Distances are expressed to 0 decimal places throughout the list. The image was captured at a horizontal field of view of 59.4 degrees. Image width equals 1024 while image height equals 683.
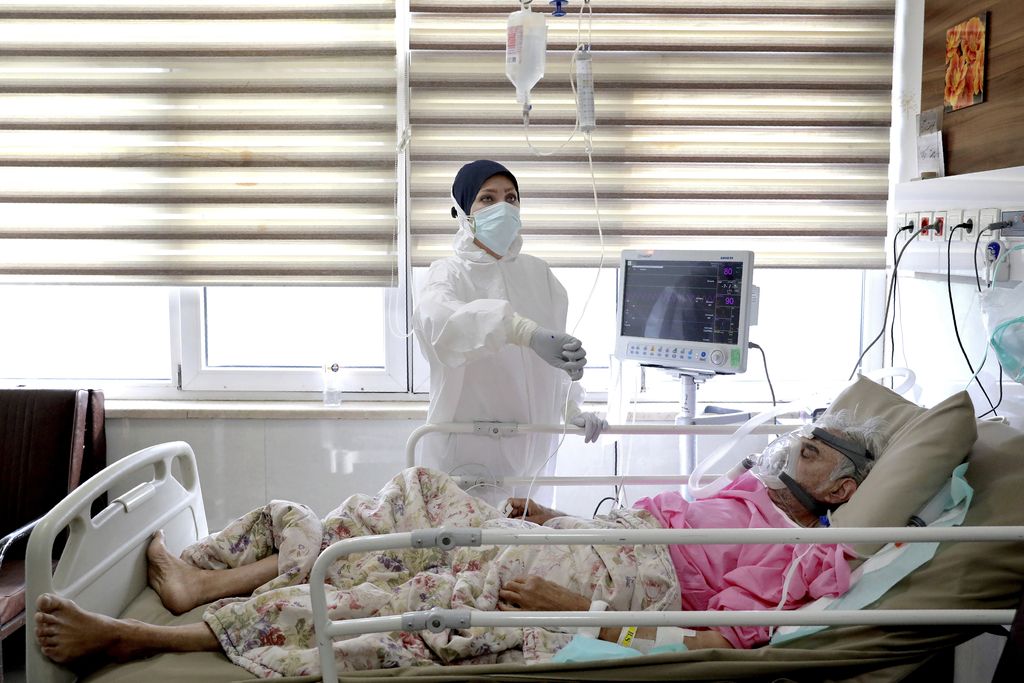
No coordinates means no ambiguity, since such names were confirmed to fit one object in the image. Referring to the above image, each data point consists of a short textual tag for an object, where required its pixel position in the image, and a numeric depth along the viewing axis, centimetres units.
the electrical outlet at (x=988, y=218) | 223
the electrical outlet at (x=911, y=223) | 277
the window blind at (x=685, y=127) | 320
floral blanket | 165
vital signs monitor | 243
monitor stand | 258
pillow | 187
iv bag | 265
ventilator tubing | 226
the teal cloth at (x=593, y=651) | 160
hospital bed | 145
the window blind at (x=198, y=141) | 320
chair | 293
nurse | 252
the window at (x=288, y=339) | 343
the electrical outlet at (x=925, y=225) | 265
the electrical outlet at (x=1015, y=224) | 211
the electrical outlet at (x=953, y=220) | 244
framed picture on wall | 244
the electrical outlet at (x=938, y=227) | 255
